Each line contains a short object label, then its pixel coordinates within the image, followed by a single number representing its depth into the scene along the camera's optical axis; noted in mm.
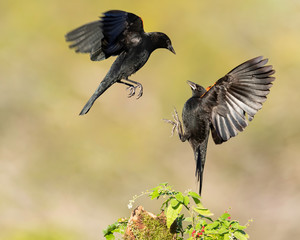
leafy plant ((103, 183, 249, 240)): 7922
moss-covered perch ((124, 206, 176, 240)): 8492
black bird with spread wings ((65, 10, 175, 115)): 9461
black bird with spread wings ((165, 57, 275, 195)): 9180
